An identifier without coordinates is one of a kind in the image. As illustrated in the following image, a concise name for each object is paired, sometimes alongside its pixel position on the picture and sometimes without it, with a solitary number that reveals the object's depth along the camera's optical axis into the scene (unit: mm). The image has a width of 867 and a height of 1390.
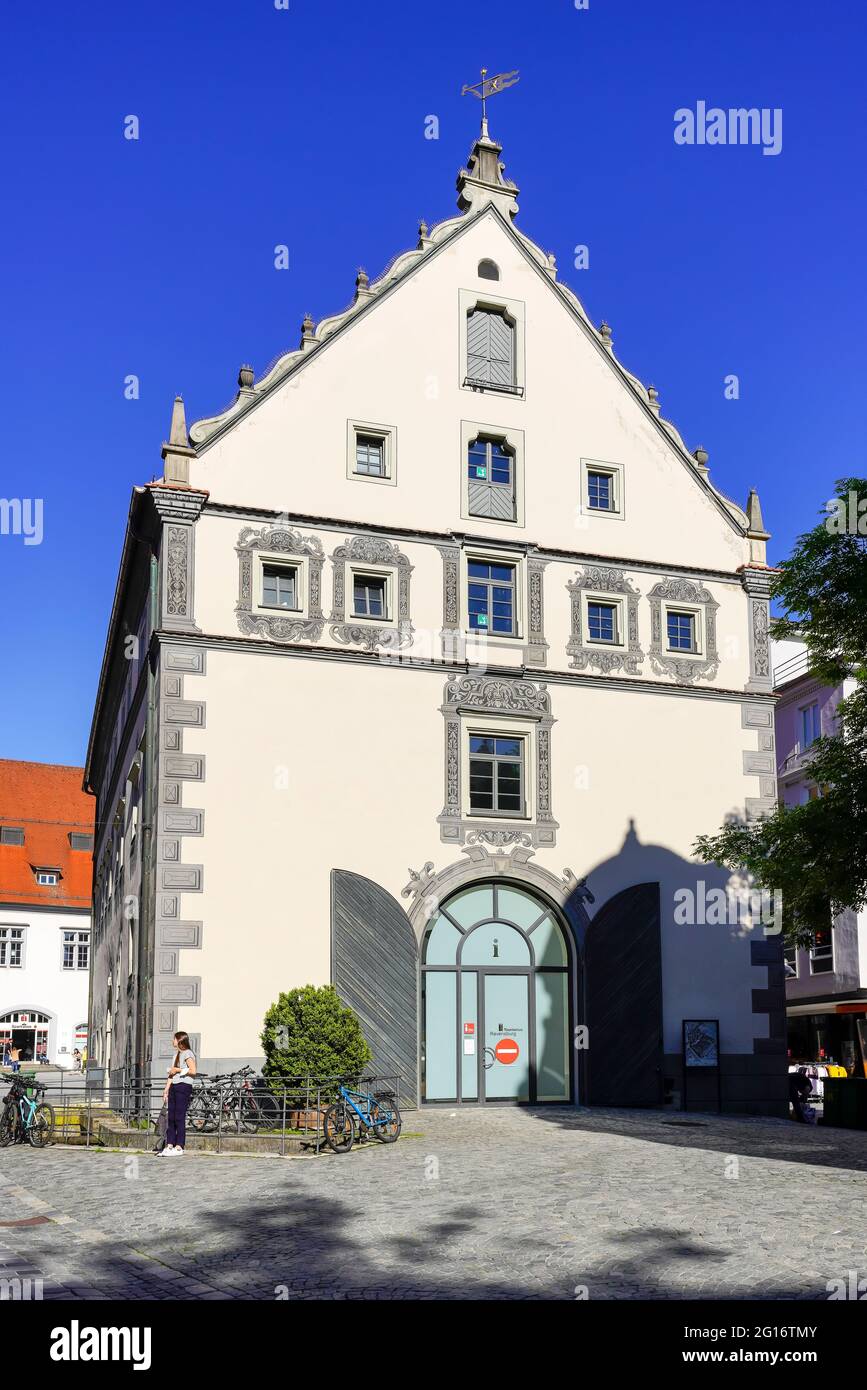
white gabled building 24344
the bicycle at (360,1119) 18641
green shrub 21578
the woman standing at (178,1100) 18766
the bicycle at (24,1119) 21594
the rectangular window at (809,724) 47069
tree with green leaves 20562
